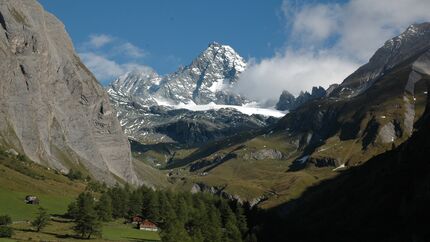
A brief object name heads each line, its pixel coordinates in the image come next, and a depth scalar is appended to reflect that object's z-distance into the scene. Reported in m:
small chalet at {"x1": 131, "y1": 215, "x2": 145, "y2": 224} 166.75
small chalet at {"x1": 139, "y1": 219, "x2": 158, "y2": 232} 160.66
